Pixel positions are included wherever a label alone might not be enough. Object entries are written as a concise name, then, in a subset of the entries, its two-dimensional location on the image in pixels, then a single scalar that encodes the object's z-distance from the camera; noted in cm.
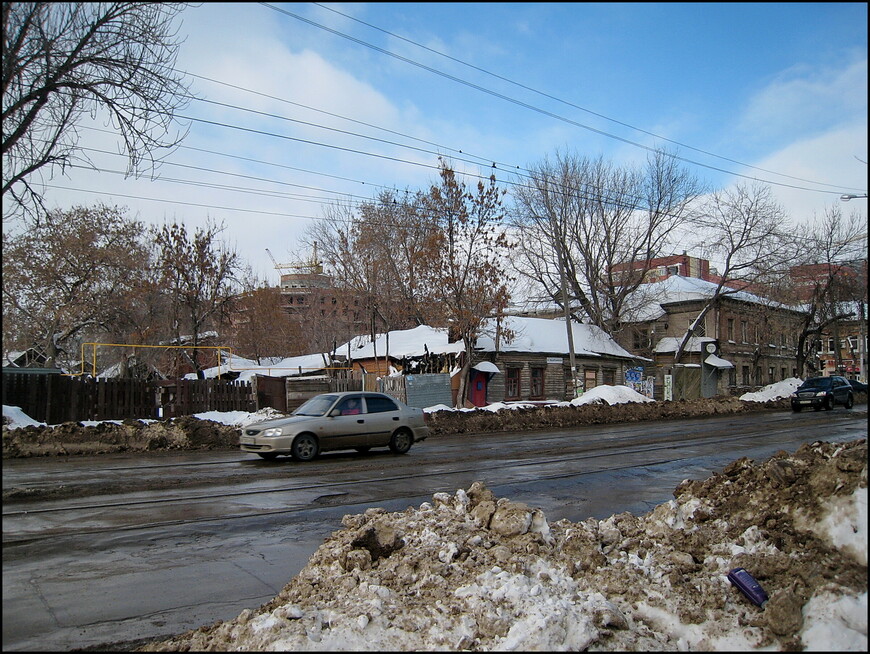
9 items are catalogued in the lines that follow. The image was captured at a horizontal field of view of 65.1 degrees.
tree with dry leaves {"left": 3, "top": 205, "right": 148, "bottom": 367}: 3005
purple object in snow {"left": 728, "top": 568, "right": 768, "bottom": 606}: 456
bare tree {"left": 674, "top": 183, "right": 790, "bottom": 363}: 4419
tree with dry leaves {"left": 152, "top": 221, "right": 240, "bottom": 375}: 3127
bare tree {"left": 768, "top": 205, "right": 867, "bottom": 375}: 3762
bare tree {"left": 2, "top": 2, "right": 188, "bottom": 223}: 958
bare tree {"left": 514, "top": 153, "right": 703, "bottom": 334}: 4325
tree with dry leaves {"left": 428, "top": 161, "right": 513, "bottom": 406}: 3122
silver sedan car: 1447
